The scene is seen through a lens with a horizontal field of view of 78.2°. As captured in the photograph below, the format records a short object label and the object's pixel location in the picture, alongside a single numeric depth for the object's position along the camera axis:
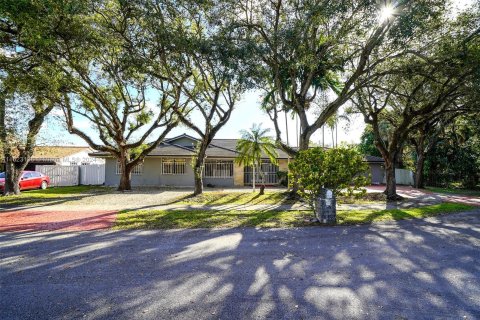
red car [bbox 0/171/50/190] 20.34
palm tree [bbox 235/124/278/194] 17.80
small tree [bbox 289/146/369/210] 9.38
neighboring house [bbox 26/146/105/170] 29.42
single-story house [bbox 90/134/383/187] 24.45
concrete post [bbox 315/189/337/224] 9.28
